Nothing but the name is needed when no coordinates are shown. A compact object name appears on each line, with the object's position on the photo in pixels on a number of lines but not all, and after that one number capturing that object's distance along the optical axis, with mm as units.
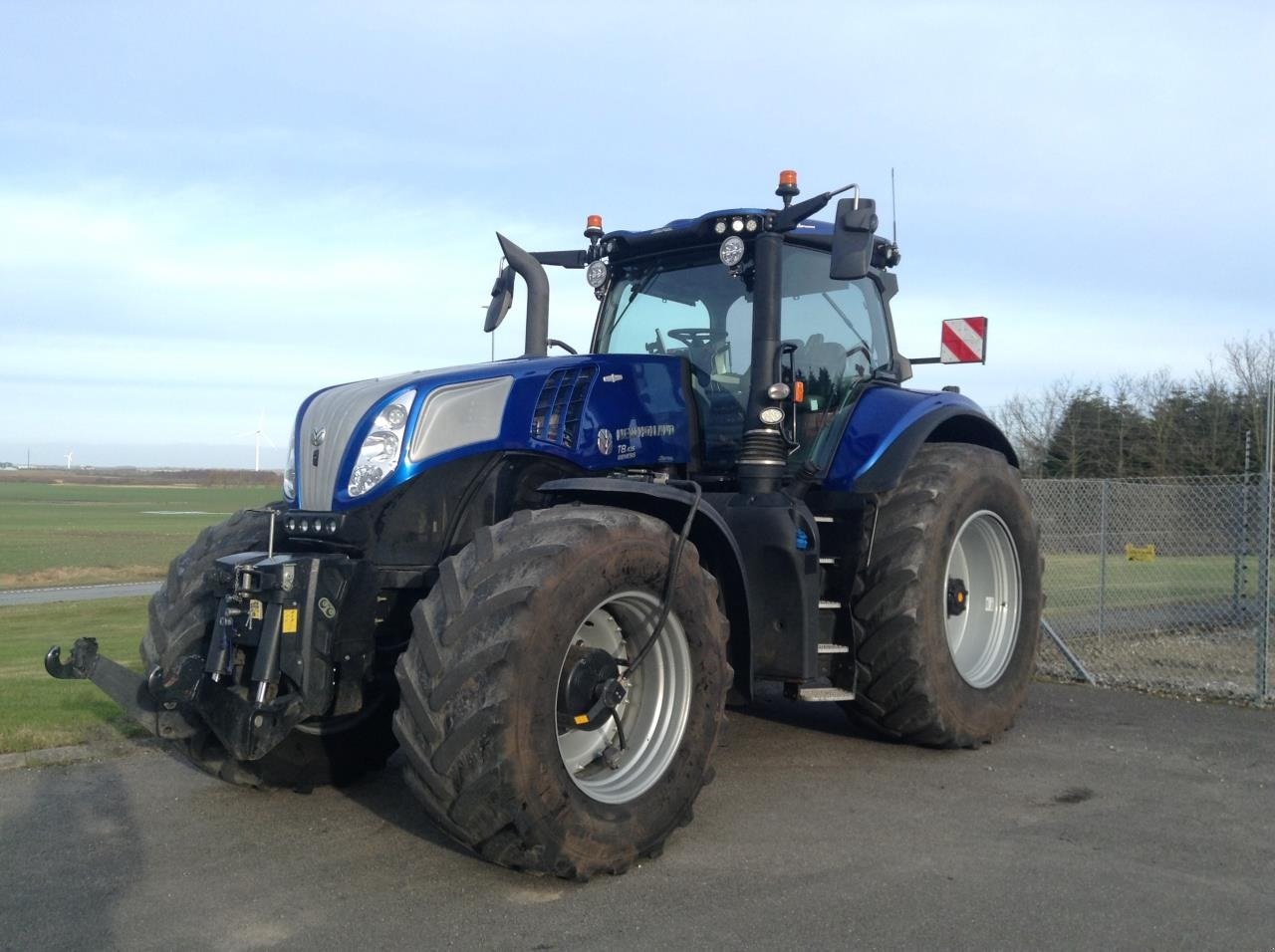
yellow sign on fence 12597
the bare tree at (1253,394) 33000
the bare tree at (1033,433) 38031
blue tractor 4176
